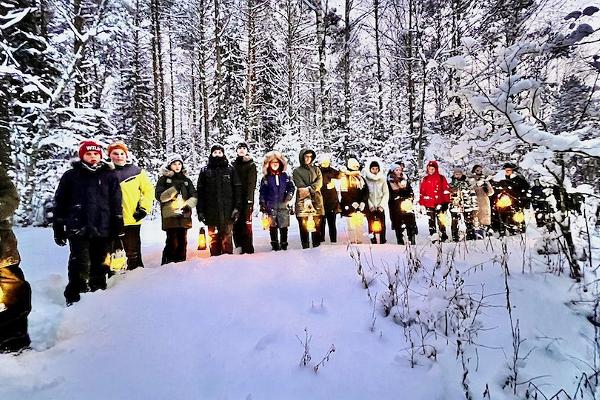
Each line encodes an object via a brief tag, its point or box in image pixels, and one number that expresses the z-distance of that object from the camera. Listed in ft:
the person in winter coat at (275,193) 24.04
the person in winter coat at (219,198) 22.47
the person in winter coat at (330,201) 27.20
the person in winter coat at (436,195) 27.55
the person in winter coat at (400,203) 26.35
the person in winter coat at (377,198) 26.05
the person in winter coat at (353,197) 25.86
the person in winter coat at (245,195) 23.52
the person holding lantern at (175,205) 22.20
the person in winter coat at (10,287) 12.96
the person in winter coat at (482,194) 28.68
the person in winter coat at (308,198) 24.64
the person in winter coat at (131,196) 20.77
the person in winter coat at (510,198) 28.07
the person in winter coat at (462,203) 27.86
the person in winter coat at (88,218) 16.89
